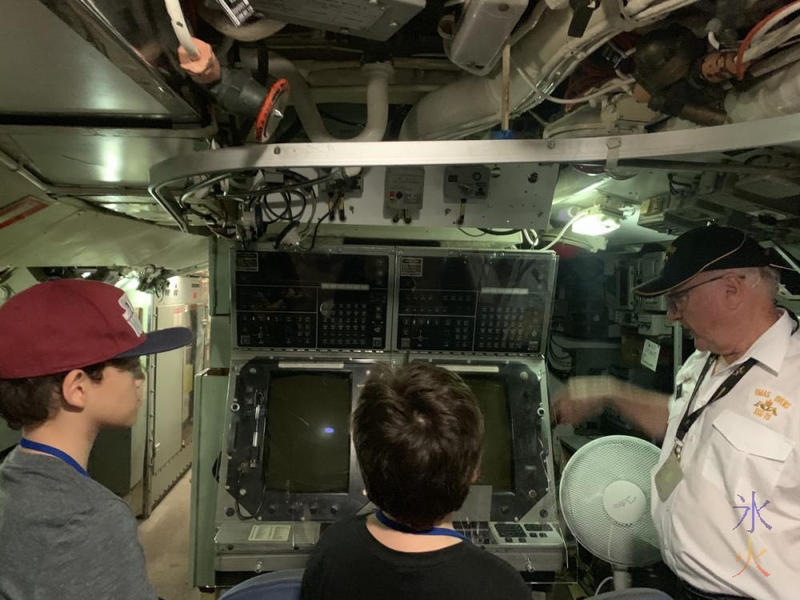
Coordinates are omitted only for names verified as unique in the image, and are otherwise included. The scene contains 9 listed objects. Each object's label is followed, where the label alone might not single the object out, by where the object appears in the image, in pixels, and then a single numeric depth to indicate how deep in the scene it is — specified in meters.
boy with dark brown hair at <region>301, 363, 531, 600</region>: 0.98
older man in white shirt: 1.38
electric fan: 1.82
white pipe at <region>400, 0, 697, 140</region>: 1.02
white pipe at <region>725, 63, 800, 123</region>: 1.04
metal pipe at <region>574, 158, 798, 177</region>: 1.31
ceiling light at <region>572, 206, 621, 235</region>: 2.27
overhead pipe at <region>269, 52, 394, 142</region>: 1.45
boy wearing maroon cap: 1.00
